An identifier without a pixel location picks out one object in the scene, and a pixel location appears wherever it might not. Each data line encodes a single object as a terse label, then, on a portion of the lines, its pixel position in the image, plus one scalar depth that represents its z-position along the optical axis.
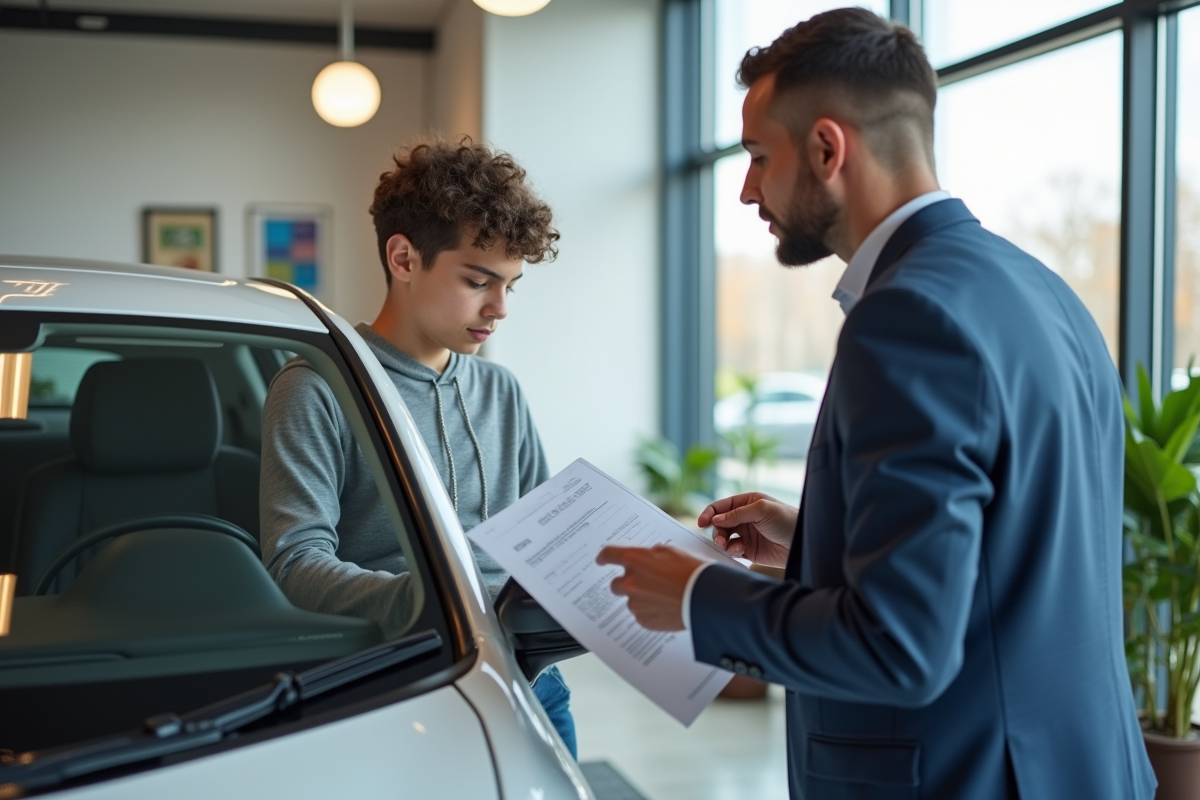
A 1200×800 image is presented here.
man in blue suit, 0.96
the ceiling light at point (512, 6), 3.60
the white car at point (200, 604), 0.94
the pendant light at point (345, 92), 5.26
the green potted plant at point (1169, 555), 2.46
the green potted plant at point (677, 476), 5.58
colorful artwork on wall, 7.43
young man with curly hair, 1.72
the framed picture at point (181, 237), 7.27
